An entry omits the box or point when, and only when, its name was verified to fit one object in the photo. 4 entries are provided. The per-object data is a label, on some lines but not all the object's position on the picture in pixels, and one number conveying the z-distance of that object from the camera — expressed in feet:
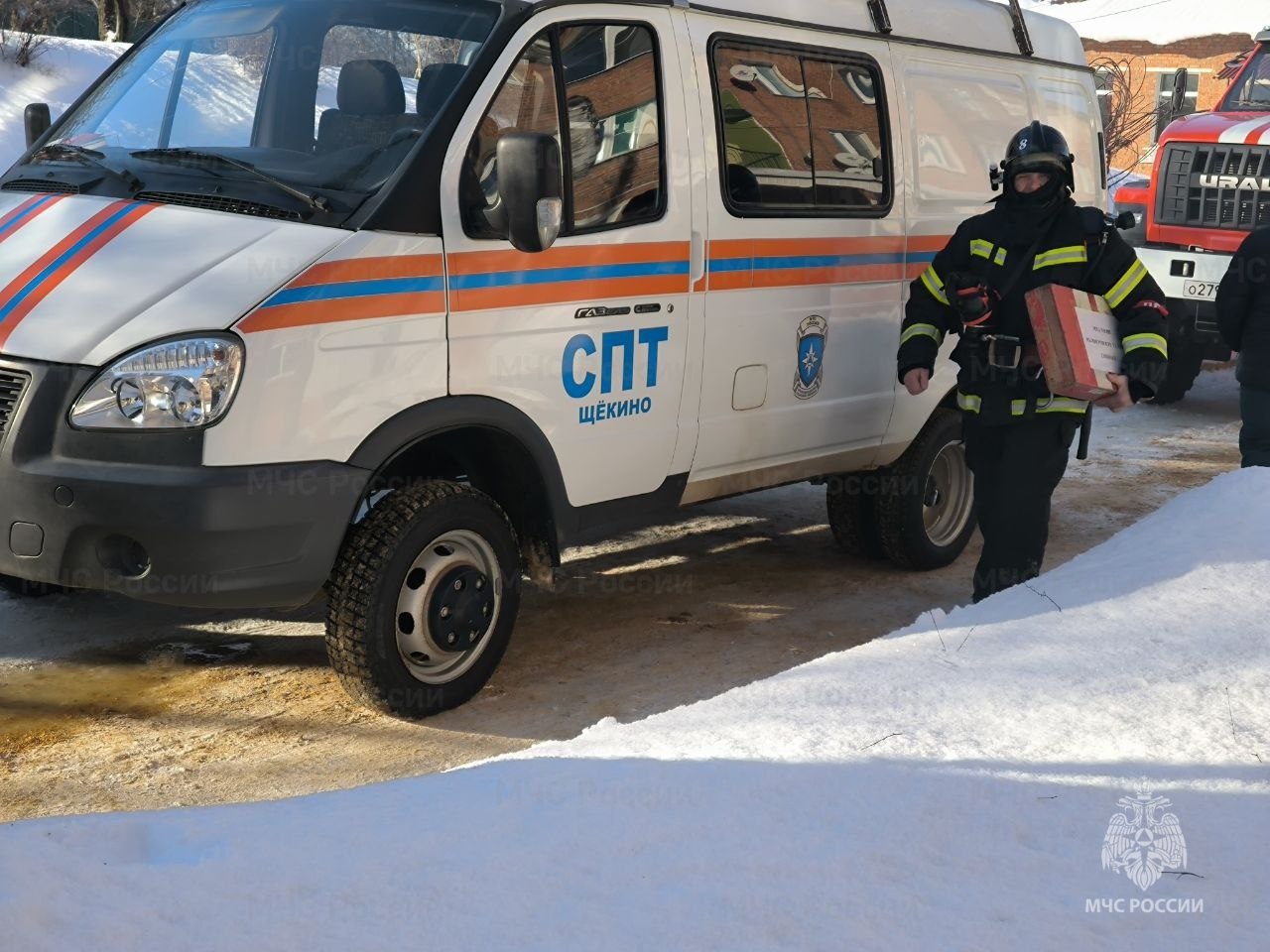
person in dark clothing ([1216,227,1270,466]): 22.38
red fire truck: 36.81
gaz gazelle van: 13.25
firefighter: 17.83
